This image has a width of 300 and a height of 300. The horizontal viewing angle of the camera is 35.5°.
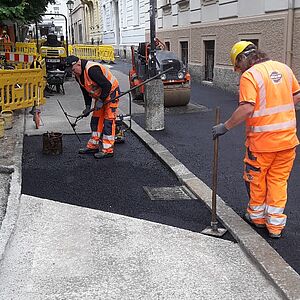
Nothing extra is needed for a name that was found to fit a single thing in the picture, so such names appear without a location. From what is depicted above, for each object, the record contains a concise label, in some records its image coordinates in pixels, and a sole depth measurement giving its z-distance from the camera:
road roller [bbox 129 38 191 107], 10.80
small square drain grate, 5.10
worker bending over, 6.48
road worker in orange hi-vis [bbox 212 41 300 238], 3.77
